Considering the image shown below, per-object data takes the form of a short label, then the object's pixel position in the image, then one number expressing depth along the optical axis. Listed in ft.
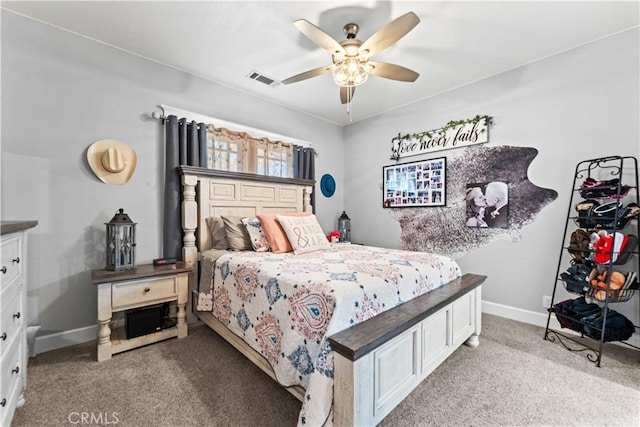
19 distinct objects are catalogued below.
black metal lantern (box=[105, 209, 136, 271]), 7.47
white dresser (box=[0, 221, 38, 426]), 4.02
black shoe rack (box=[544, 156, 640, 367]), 6.91
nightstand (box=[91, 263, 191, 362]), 6.70
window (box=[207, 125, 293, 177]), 10.28
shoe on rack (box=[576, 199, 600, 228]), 7.31
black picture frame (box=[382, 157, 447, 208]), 11.40
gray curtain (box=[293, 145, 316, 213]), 12.89
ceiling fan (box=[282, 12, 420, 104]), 6.00
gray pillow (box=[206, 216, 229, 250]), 9.37
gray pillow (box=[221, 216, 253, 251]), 8.96
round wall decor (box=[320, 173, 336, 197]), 14.25
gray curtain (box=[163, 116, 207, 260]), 9.00
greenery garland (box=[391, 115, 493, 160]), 10.17
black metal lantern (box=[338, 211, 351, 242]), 13.78
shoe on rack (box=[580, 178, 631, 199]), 7.12
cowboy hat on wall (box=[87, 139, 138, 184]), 7.82
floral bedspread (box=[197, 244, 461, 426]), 4.40
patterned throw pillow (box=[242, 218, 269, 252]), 8.79
